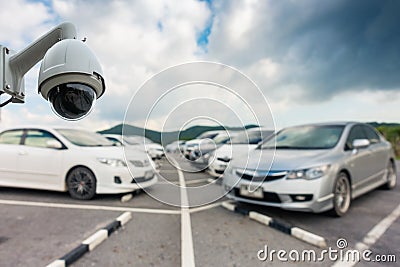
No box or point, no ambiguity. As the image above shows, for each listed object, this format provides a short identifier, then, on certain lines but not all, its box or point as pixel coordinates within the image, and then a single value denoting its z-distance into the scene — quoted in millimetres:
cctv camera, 867
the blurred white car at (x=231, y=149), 6316
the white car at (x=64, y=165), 4465
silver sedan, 3221
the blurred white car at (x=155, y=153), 13162
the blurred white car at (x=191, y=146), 9516
